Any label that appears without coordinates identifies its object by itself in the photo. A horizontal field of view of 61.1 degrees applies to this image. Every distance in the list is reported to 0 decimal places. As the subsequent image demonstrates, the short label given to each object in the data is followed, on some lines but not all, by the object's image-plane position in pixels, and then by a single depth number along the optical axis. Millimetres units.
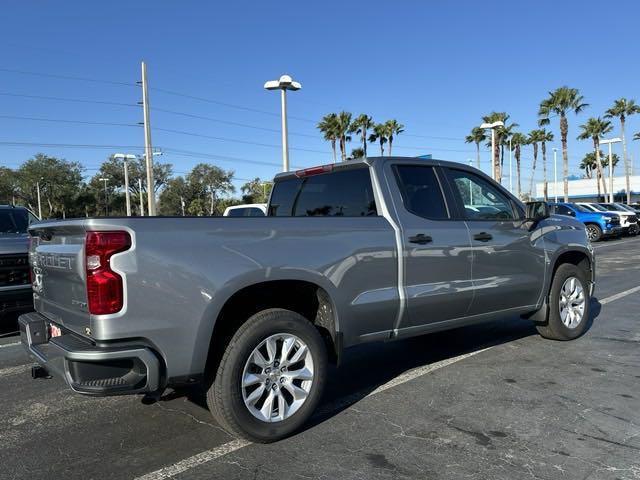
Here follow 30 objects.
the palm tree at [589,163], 87319
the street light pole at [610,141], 41794
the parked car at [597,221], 22859
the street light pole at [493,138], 29400
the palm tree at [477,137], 56738
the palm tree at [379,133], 51625
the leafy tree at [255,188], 76212
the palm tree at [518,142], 62662
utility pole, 27597
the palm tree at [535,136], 64312
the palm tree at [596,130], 53125
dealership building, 76750
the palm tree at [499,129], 48428
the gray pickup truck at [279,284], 3102
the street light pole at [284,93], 20719
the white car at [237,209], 11577
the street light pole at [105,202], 70950
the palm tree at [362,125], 49688
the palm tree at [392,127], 51688
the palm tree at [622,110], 51125
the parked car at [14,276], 6262
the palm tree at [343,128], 48562
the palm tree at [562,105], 42844
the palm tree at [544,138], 64562
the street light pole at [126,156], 37938
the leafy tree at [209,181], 80375
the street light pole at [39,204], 61862
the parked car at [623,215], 23875
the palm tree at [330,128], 48969
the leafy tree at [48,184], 63344
